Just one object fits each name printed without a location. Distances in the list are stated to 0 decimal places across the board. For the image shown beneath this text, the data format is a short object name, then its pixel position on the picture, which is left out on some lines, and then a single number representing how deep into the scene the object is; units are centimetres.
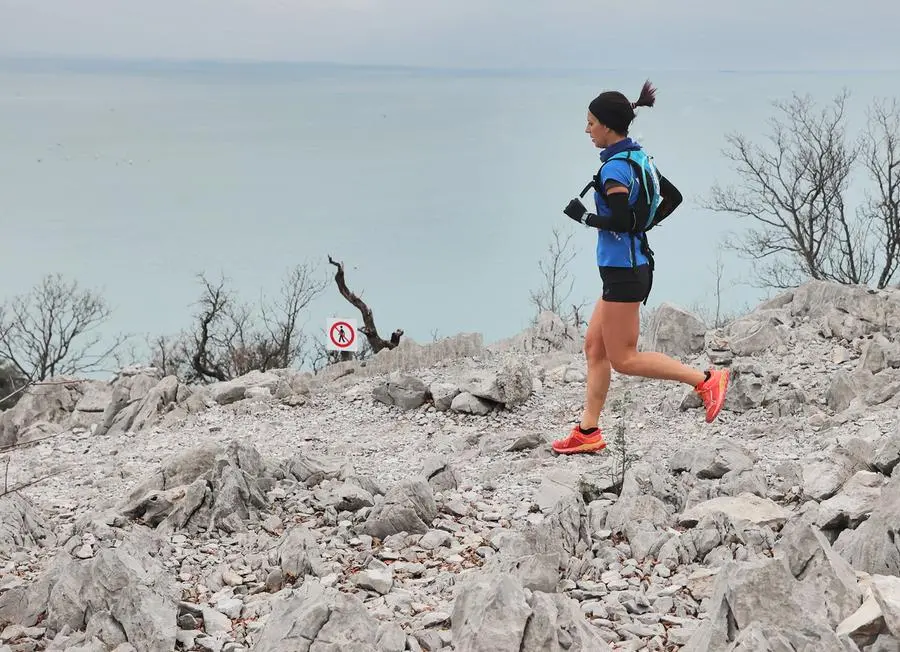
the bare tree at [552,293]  2520
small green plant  732
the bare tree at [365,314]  1989
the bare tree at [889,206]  2683
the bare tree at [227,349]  2430
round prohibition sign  1478
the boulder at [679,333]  1227
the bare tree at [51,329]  2877
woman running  743
